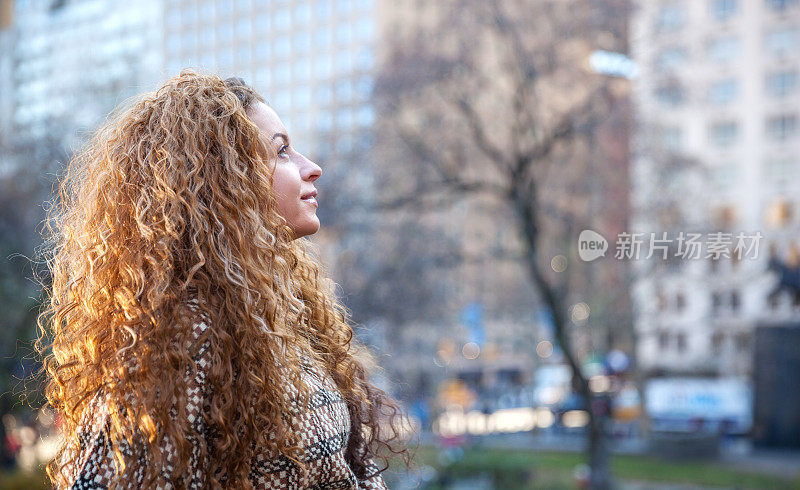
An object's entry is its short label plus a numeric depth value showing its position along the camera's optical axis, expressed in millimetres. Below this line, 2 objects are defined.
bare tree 11938
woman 1510
